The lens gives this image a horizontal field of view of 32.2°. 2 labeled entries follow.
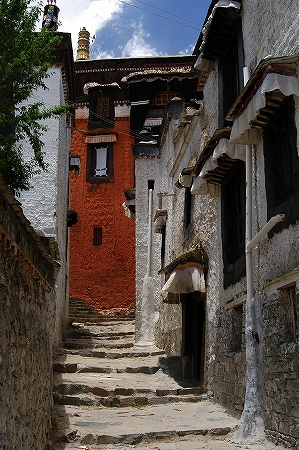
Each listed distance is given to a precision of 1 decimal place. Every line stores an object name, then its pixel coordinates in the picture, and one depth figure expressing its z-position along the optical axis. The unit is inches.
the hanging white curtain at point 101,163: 878.4
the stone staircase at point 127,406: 265.7
